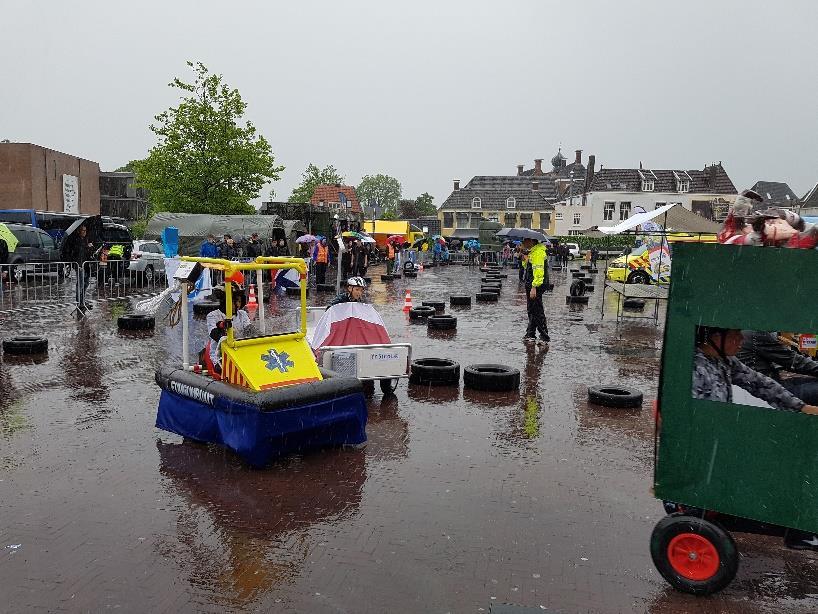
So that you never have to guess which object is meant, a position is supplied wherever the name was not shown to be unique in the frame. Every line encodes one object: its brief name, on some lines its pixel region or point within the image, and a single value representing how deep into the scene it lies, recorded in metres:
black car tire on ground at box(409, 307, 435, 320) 17.28
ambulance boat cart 6.32
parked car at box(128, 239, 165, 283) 23.90
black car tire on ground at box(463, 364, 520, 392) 9.69
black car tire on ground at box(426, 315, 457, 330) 15.52
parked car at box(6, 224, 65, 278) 24.07
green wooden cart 4.04
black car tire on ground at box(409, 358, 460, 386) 9.96
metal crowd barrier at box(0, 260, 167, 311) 17.88
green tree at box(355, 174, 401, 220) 158.00
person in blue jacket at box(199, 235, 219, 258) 21.67
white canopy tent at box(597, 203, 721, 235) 17.22
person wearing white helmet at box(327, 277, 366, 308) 8.91
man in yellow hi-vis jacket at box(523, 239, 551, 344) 12.96
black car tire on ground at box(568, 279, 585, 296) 23.20
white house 75.81
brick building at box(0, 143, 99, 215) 45.56
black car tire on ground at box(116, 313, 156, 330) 14.59
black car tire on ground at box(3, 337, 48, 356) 11.62
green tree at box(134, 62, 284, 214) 39.88
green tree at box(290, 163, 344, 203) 106.50
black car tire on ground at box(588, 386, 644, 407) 9.02
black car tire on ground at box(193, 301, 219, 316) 17.27
